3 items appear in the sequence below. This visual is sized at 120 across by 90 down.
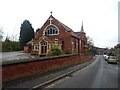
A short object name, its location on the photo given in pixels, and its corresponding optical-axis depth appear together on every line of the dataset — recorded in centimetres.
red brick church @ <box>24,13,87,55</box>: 2143
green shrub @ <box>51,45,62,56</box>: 1531
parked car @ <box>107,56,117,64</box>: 1949
